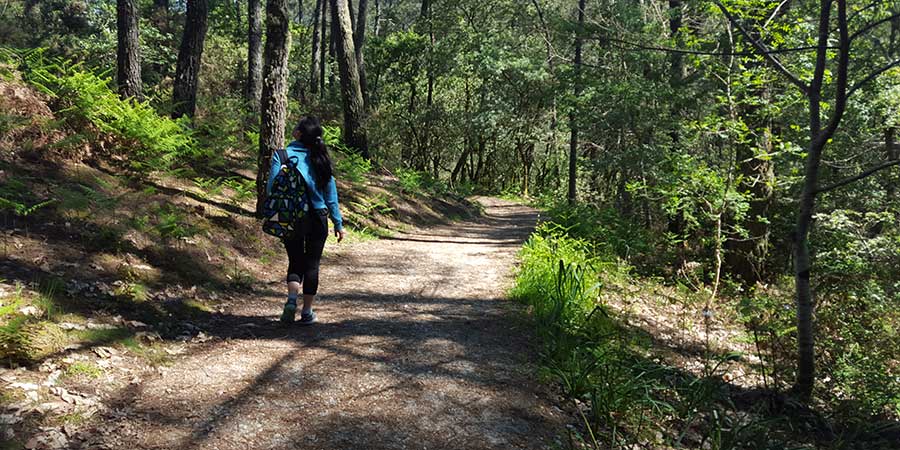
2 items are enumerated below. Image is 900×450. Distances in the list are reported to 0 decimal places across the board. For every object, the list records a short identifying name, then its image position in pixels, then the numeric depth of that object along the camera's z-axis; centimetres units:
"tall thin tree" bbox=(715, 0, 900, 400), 420
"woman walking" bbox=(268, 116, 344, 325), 477
